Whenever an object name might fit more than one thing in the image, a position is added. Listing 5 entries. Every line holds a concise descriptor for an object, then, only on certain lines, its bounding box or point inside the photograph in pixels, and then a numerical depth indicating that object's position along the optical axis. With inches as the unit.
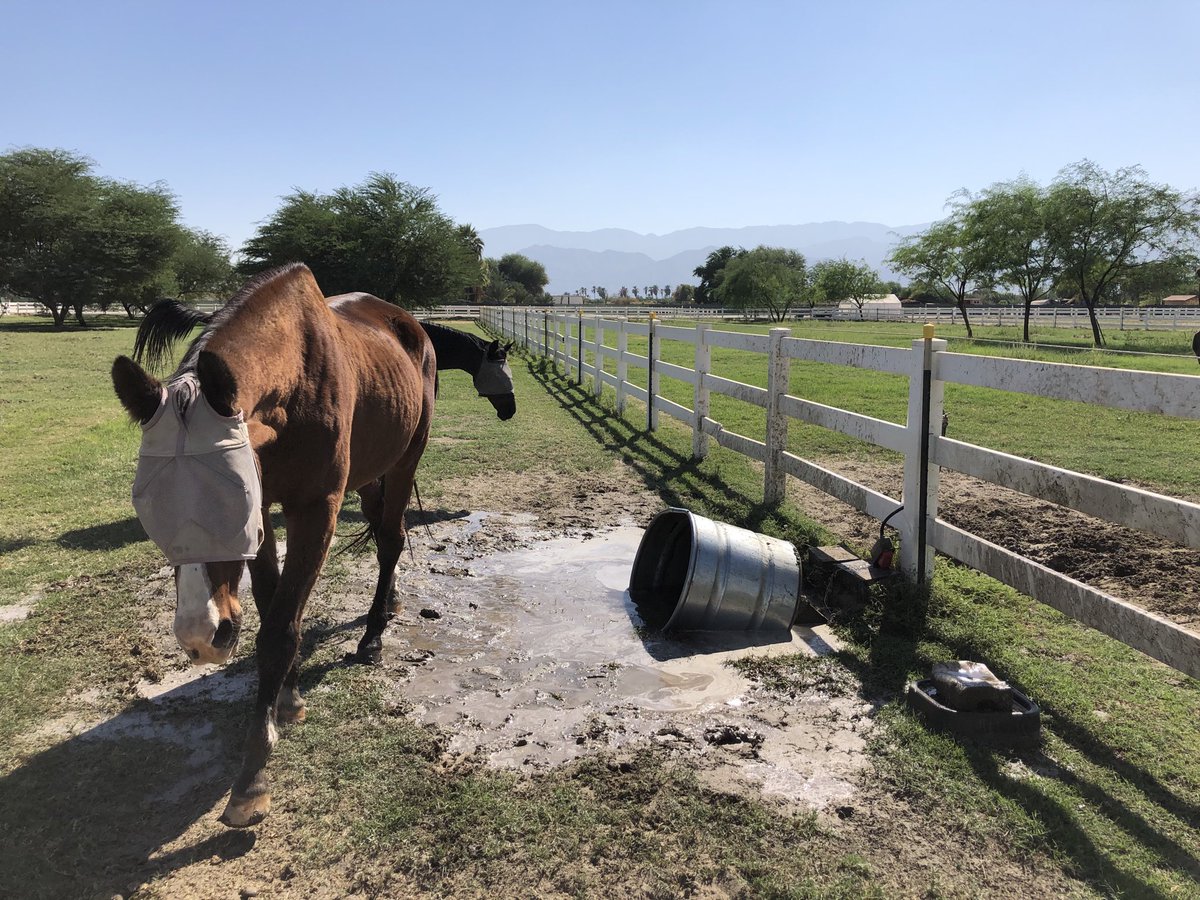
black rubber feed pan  116.6
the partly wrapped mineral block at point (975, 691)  119.1
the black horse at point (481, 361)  294.8
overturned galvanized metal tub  157.6
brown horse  83.1
